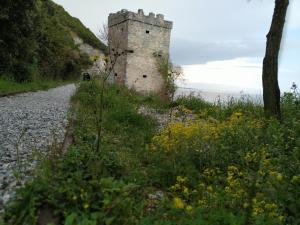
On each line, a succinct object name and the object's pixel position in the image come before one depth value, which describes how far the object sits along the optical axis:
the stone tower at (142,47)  16.78
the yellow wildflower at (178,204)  1.68
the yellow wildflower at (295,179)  1.96
